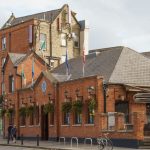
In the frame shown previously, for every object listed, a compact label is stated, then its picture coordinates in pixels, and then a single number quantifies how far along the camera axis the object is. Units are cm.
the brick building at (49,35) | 7212
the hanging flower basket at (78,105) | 4359
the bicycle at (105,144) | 3494
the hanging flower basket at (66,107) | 4509
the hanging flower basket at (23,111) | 5353
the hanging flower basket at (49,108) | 4788
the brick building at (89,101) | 3938
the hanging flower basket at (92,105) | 4156
